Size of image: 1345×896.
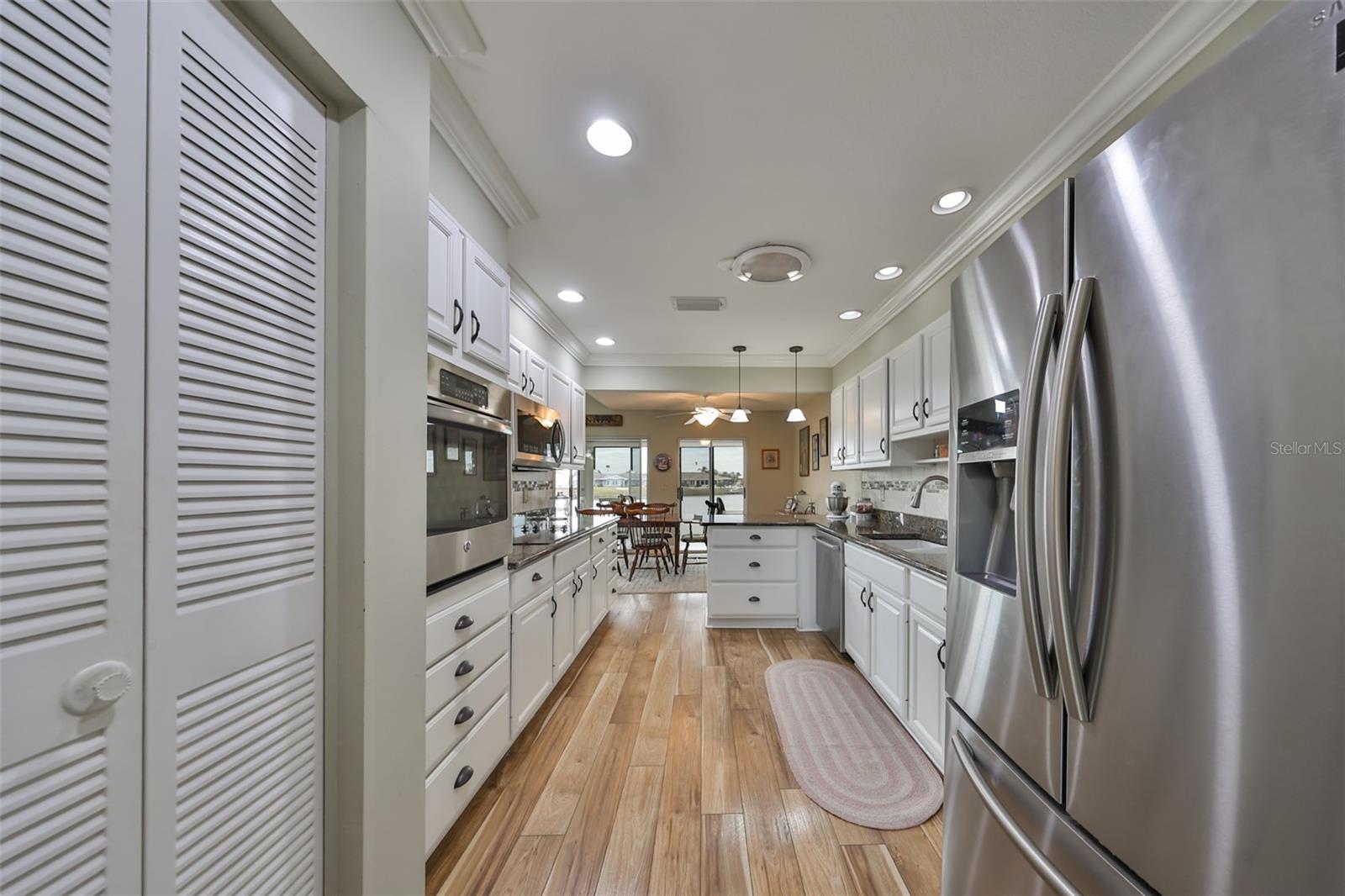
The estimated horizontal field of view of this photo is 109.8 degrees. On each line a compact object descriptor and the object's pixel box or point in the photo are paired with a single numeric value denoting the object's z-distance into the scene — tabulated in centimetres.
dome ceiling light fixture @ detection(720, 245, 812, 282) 266
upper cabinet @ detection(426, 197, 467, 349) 157
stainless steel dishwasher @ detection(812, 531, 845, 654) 333
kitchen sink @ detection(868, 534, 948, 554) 267
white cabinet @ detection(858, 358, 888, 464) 346
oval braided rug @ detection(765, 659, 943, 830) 182
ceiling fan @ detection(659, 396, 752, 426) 554
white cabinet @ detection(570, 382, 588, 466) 439
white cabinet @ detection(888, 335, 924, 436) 291
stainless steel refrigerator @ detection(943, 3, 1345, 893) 51
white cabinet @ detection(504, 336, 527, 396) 308
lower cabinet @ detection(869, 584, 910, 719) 232
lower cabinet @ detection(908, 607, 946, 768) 196
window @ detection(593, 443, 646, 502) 810
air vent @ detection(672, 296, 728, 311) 352
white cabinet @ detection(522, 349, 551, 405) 331
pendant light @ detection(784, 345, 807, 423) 476
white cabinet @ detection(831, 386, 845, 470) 451
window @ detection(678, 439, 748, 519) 807
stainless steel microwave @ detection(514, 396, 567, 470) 301
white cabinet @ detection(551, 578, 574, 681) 262
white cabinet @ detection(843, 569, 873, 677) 281
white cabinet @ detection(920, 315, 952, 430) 258
